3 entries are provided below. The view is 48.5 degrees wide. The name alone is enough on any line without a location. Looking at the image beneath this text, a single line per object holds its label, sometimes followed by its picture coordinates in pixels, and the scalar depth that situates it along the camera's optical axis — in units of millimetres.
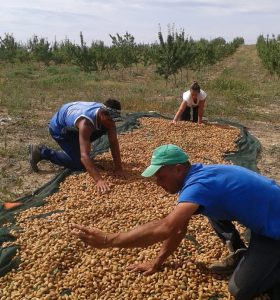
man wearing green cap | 1660
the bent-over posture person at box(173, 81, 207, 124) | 5684
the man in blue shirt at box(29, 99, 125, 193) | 3361
